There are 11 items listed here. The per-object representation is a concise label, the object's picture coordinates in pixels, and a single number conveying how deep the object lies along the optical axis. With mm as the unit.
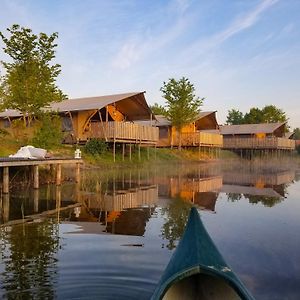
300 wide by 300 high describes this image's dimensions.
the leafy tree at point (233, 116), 95688
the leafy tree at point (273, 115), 71362
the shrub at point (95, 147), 29172
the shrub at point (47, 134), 24462
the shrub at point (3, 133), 27912
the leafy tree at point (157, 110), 68094
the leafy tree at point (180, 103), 43375
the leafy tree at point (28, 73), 24000
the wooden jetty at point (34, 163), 14800
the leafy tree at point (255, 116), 72375
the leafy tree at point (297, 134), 107312
